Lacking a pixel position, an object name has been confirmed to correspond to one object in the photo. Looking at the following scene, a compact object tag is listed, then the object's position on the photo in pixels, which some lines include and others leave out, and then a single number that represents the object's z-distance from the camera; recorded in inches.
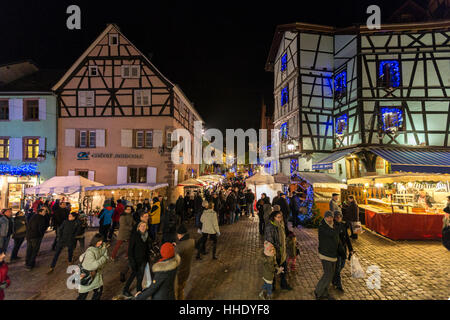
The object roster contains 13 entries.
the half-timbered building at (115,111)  657.0
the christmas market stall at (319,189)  445.1
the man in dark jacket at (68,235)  246.8
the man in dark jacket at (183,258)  154.4
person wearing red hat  120.7
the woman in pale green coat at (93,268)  154.3
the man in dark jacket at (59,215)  339.0
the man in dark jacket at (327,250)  176.4
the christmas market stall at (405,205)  338.3
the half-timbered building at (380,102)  532.7
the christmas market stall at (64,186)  442.0
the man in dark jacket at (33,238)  253.6
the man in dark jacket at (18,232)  277.6
